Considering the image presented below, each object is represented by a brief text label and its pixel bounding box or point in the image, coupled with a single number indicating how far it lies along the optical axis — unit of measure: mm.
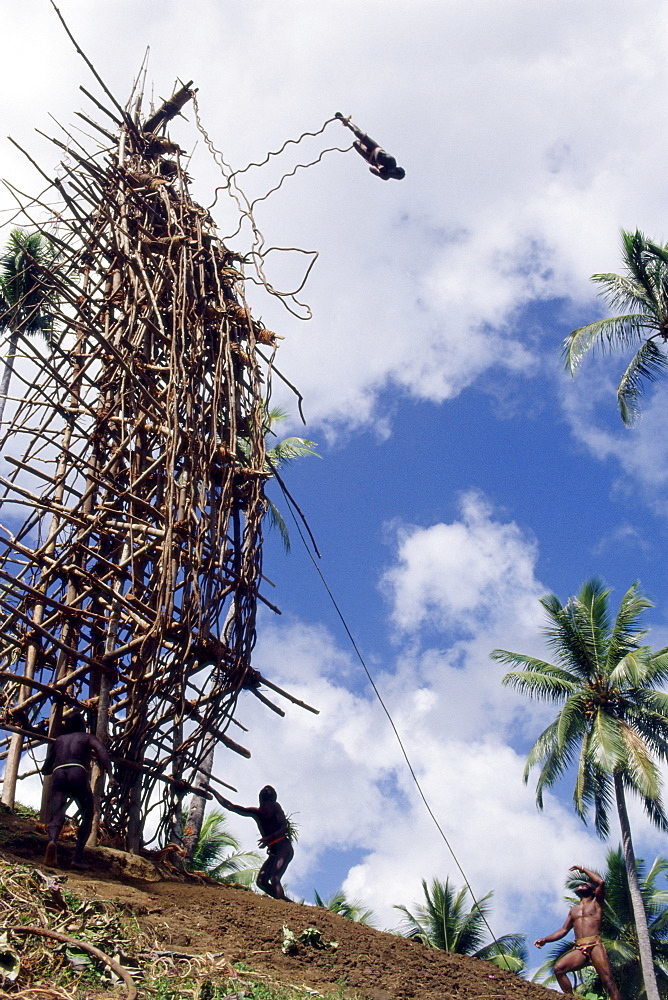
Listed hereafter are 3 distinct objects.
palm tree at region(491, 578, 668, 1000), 18969
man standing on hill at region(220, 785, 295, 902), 9570
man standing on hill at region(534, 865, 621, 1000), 8344
